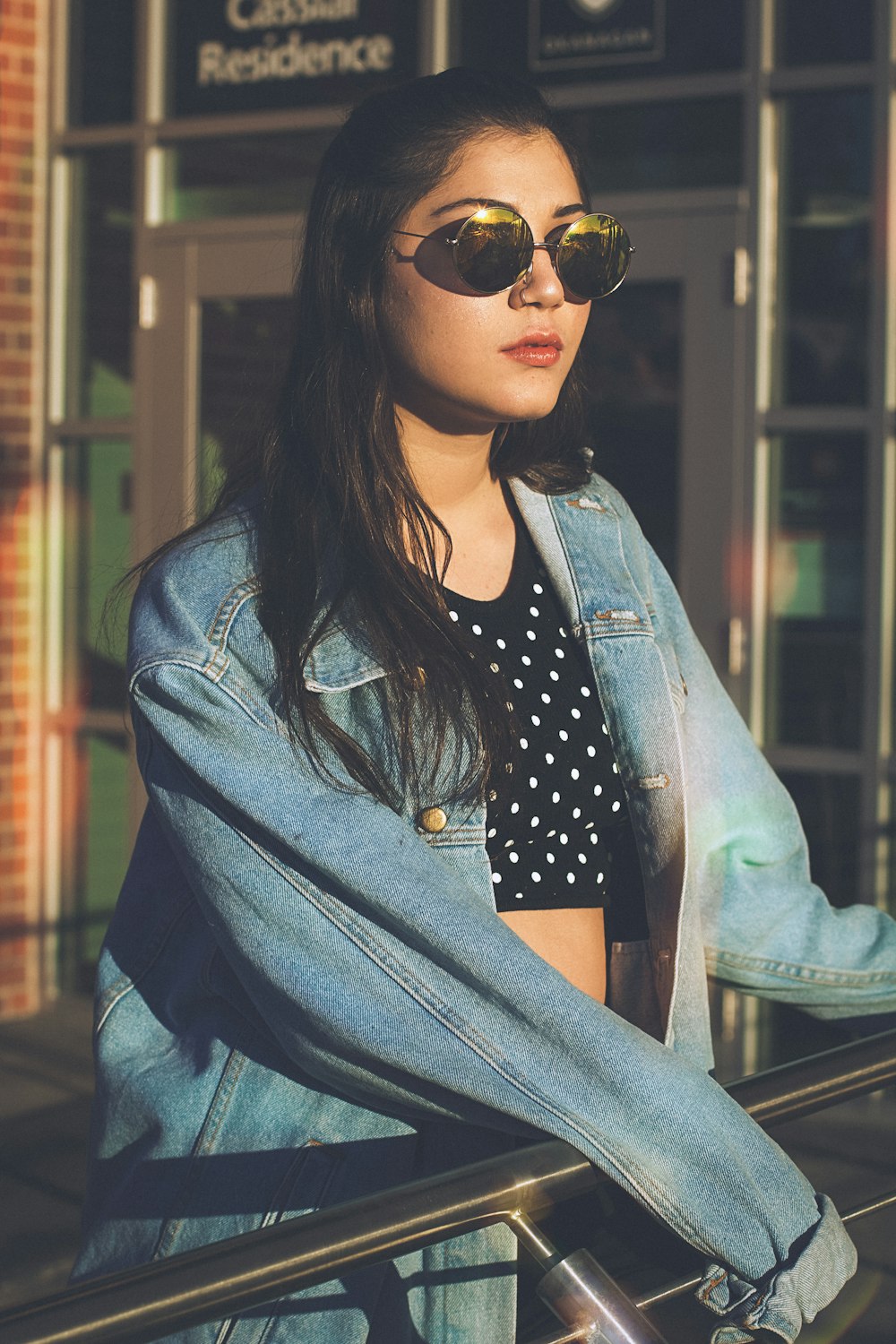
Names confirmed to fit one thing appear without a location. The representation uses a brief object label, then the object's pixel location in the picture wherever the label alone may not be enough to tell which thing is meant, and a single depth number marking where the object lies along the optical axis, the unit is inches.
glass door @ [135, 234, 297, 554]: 243.4
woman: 58.1
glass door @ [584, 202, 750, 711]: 212.1
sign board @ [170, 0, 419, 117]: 233.1
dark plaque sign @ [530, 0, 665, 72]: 213.3
